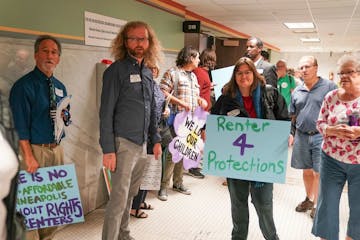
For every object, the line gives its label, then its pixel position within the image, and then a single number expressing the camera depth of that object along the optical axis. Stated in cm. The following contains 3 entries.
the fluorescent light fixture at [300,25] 630
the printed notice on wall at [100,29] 277
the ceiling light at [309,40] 934
